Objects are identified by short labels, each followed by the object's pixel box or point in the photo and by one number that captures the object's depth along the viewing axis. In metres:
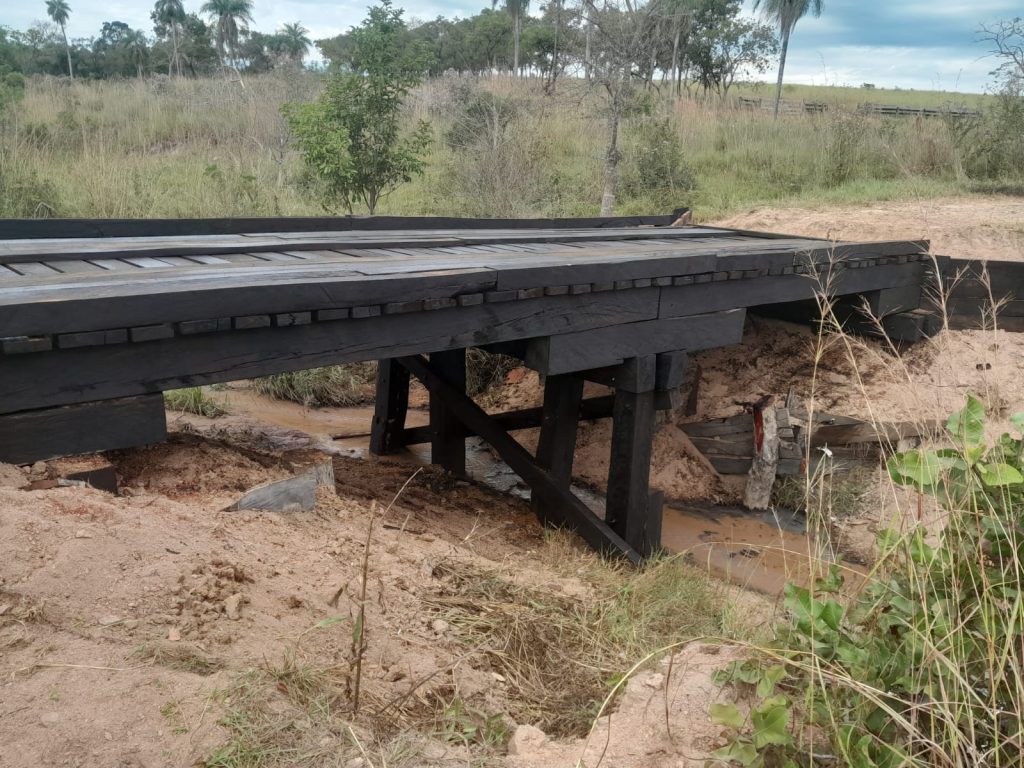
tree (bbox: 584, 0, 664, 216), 11.32
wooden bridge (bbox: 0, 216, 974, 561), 2.80
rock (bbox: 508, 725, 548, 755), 2.10
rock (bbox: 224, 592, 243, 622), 2.54
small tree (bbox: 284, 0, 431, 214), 9.17
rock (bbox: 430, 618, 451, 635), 2.89
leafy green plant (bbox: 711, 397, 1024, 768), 1.68
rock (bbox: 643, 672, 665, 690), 2.31
